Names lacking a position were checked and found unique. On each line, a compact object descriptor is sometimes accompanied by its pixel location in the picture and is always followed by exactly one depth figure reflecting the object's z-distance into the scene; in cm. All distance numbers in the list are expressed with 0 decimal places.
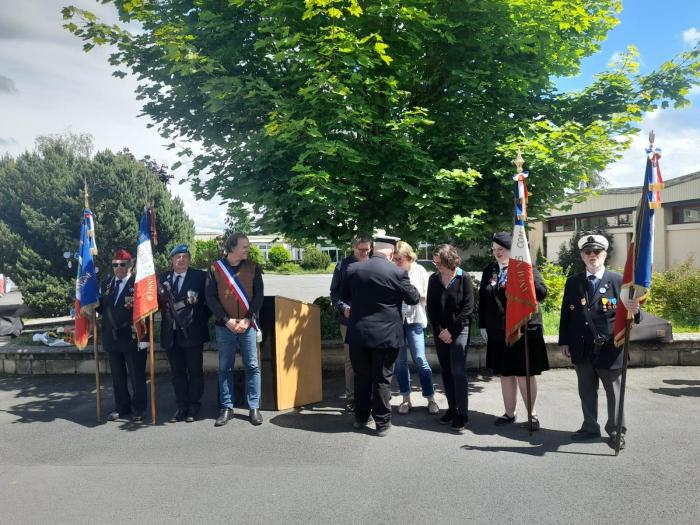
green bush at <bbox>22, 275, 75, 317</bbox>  1384
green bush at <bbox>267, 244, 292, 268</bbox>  4388
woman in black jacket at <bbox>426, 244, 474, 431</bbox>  493
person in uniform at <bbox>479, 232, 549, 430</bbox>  489
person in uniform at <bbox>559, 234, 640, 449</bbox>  453
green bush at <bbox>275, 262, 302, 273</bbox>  4219
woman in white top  539
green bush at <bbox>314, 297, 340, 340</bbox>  788
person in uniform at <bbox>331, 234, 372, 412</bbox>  543
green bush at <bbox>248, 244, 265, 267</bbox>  3678
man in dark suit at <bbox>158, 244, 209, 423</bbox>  550
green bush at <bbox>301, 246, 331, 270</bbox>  4259
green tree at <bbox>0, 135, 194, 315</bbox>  1411
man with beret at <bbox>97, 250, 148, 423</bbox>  556
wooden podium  566
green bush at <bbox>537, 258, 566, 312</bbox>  1061
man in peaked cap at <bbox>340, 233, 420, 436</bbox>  485
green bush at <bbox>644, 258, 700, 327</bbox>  894
